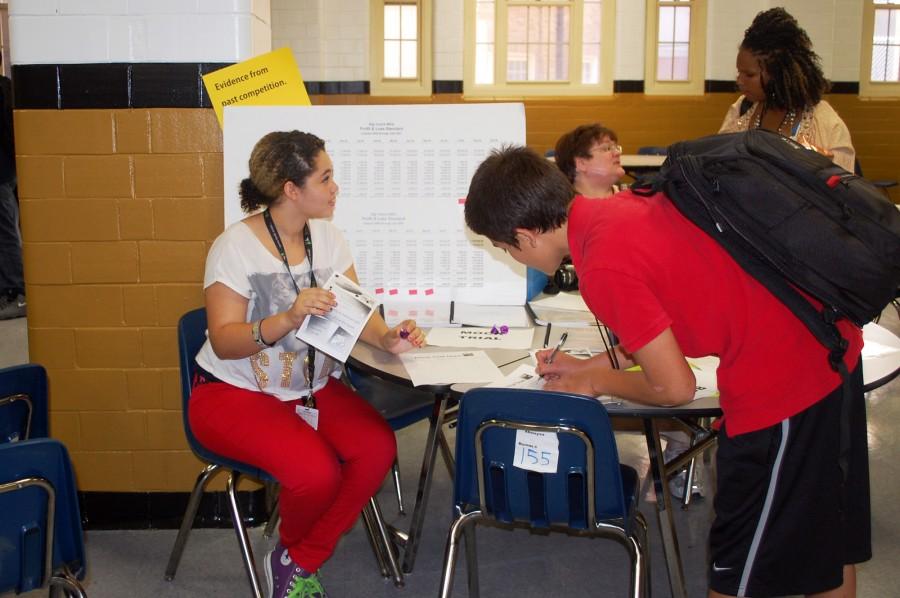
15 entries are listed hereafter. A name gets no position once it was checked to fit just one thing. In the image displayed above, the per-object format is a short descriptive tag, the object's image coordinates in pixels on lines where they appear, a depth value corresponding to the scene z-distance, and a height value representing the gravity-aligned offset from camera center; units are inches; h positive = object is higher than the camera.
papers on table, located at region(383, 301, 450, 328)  105.8 -20.9
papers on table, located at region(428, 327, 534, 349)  95.0 -21.5
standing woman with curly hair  123.0 +8.6
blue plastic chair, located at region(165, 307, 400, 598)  90.7 -34.4
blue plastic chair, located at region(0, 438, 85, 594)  59.7 -25.4
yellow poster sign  106.7 +7.5
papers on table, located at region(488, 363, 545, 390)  79.3 -21.7
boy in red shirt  61.1 -14.9
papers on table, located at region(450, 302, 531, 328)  104.5 -20.8
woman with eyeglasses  129.7 -1.9
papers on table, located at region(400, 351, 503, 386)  81.7 -21.7
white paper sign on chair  70.3 -24.6
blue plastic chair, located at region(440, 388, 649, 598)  68.2 -27.3
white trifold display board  112.4 -6.9
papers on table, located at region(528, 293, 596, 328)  103.9 -20.7
